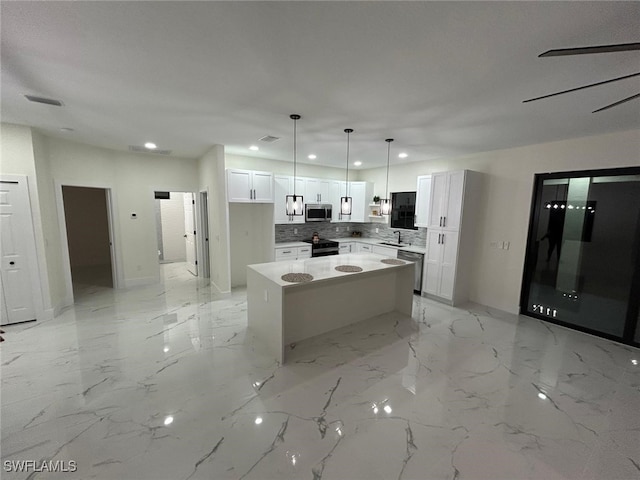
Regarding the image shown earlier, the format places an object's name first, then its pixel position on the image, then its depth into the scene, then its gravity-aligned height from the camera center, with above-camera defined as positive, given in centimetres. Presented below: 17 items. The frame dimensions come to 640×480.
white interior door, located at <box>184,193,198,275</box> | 665 -68
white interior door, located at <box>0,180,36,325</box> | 365 -66
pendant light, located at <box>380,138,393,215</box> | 396 +6
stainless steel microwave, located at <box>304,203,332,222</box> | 599 -7
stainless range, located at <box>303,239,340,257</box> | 600 -87
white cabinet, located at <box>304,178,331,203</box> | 600 +42
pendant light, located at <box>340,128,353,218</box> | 390 +5
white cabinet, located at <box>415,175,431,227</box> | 527 +22
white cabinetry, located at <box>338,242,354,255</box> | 644 -91
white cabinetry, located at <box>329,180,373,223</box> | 650 +24
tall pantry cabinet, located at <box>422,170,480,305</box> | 461 -39
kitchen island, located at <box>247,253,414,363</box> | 307 -118
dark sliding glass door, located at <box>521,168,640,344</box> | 348 -56
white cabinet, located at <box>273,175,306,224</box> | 554 +24
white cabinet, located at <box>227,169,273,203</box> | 493 +42
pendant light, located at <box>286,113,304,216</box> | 370 +5
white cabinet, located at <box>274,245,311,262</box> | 556 -94
